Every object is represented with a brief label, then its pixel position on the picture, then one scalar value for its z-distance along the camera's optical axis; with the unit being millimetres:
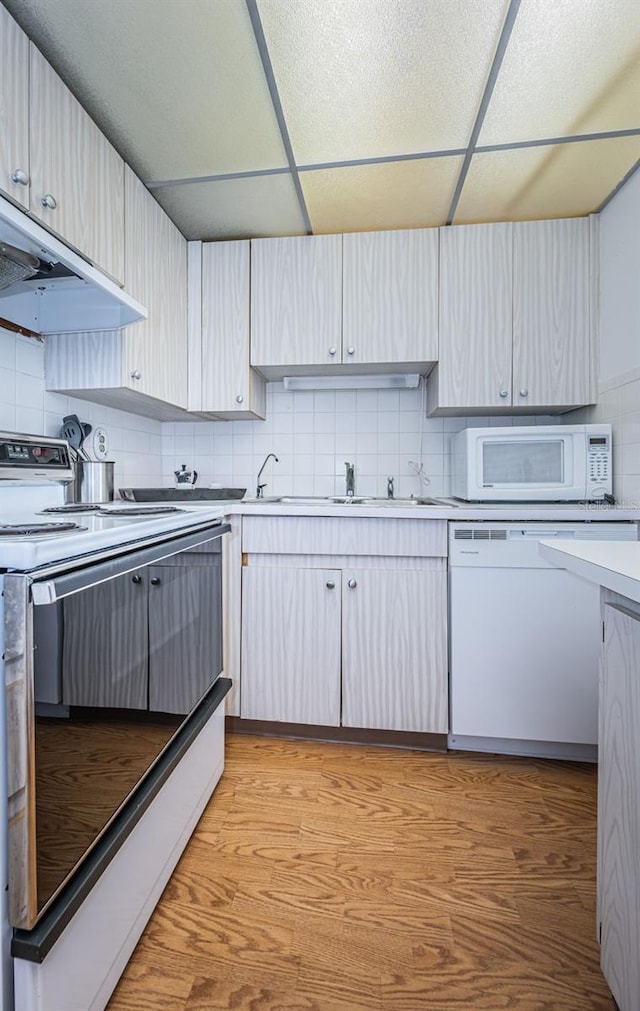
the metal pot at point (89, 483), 1784
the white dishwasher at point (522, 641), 1748
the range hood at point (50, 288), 1155
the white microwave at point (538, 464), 1942
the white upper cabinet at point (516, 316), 2064
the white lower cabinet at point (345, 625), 1834
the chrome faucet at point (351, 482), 2455
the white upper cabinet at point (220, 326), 2244
